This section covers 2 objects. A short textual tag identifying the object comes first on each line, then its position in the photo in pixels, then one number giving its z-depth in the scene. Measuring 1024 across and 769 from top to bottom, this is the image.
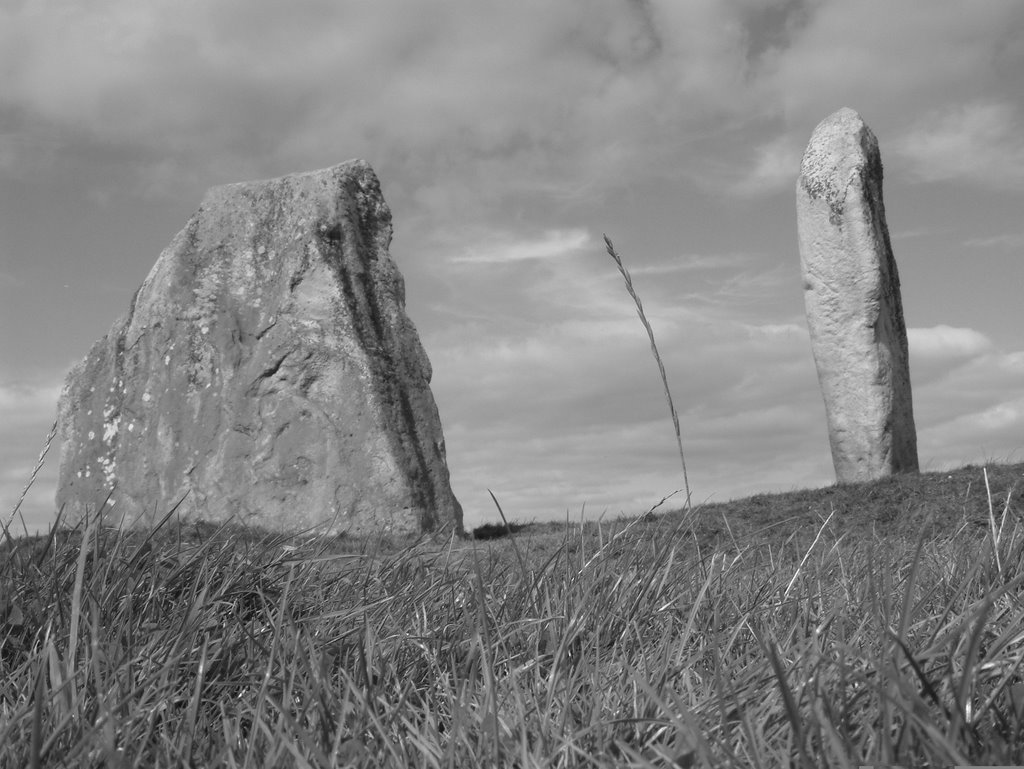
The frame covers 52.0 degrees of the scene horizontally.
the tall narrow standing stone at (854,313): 10.17
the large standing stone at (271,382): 9.05
